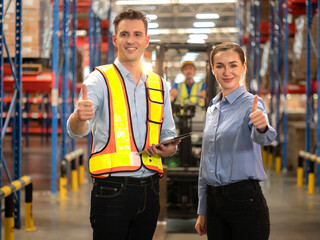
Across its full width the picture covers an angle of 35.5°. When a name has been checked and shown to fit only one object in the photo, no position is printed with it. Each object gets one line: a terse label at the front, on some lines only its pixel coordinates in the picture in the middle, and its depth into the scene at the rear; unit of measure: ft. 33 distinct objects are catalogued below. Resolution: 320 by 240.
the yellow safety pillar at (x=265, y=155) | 45.70
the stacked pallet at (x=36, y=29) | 28.25
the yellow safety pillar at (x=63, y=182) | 26.21
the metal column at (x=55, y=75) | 25.65
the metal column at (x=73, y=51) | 31.42
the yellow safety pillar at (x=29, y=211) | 19.01
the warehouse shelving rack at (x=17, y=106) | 19.02
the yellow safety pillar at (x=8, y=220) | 16.05
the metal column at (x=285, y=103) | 38.29
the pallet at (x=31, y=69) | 31.40
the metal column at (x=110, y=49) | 44.85
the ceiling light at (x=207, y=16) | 90.84
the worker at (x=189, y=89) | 21.97
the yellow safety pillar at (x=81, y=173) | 31.40
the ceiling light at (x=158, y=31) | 101.38
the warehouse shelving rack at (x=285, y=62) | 31.78
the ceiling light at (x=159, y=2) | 75.97
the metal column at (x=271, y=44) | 44.65
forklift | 21.65
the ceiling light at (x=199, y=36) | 107.14
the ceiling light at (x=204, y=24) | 98.89
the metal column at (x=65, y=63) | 28.32
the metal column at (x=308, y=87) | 31.65
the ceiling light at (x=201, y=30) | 101.35
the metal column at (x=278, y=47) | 41.11
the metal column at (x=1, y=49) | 17.22
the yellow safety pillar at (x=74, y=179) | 28.94
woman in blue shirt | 8.05
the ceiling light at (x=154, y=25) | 99.90
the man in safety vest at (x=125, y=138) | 7.77
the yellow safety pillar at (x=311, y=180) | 28.91
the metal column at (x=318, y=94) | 28.77
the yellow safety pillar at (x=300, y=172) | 31.31
